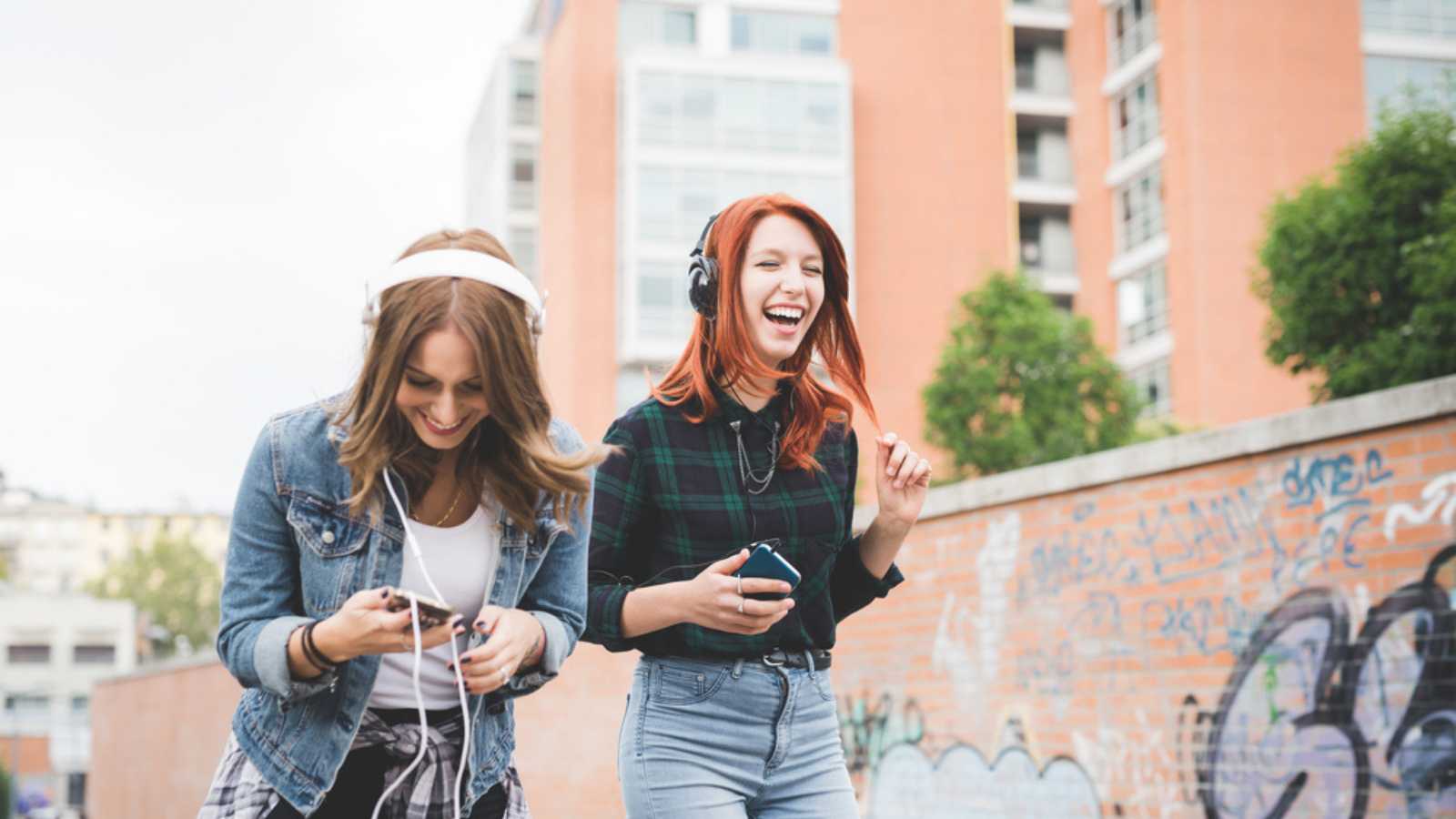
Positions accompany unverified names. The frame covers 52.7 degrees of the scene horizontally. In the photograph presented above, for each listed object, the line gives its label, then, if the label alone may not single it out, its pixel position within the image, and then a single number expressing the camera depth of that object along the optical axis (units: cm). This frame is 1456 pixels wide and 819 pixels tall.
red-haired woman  285
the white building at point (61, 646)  8244
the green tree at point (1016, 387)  2872
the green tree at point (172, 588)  8669
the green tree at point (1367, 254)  2066
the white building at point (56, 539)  13088
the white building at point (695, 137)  3725
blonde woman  230
